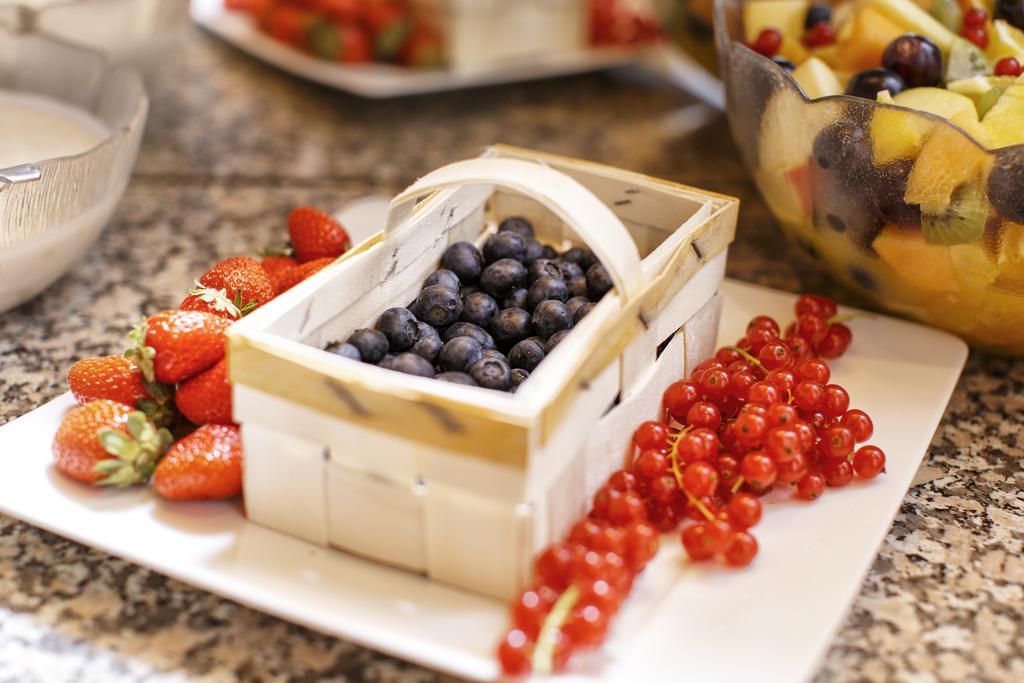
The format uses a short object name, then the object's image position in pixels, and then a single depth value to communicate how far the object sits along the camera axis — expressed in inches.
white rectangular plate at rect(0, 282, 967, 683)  26.7
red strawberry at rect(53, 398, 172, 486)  30.8
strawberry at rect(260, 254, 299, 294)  39.8
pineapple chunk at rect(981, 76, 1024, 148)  34.6
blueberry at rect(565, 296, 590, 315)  34.1
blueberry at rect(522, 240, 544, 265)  37.0
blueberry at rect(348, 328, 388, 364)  30.8
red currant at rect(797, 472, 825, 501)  32.4
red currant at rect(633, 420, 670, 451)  32.3
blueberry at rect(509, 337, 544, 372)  32.4
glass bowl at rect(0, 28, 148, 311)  37.8
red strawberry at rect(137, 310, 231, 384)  31.9
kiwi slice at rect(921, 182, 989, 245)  34.1
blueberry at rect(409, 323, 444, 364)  31.9
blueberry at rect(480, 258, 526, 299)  35.3
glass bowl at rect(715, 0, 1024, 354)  34.0
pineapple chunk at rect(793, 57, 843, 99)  39.3
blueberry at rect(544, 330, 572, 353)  32.5
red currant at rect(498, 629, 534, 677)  25.4
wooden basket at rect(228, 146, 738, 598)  26.8
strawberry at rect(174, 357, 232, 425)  32.0
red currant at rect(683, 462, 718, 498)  30.6
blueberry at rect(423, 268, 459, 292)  34.6
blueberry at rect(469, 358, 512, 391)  30.6
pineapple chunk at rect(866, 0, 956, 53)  39.9
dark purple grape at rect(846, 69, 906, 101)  37.7
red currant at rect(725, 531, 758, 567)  29.7
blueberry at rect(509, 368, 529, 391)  31.6
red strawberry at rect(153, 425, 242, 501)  30.6
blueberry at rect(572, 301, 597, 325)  33.7
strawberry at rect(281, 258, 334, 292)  37.3
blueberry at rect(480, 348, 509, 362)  31.4
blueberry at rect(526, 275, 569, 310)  34.5
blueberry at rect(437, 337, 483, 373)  31.4
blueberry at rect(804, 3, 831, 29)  43.2
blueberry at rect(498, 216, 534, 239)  38.9
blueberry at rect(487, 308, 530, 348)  33.9
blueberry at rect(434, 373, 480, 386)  30.2
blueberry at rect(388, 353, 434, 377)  30.0
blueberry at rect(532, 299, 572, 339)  33.1
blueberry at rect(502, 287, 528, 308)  35.1
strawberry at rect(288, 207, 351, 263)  40.5
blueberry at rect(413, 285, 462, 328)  33.6
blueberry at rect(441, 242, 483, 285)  35.9
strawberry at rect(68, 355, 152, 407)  33.2
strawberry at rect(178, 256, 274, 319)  34.6
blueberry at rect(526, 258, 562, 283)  35.3
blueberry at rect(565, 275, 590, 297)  36.1
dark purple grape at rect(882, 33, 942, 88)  38.2
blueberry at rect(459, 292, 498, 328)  34.2
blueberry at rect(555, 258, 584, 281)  36.4
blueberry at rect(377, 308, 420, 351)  32.1
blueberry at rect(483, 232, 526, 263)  36.4
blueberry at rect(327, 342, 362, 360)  30.2
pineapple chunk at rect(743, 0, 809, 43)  44.2
